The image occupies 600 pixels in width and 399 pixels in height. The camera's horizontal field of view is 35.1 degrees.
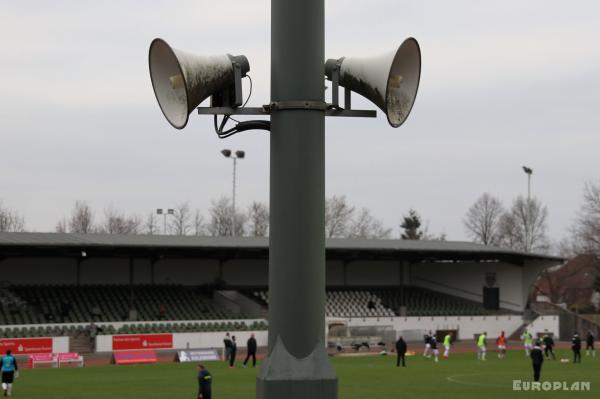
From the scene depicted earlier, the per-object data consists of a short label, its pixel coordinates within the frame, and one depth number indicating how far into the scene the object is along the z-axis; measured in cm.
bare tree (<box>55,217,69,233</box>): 11281
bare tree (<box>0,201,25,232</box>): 10331
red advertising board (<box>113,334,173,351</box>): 4647
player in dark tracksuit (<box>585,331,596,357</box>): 4644
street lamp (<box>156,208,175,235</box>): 8401
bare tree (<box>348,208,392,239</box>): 11159
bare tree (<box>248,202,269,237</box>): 10688
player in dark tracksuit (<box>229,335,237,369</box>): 3897
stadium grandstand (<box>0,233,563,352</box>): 5038
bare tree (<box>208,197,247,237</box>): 11175
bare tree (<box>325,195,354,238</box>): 10738
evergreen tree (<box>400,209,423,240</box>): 10806
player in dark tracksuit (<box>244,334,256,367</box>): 3841
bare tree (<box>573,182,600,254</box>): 8619
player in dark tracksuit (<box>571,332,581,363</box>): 4103
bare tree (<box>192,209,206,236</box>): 11606
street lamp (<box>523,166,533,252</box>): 10211
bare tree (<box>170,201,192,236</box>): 11475
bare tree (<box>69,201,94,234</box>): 11050
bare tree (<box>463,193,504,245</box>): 10994
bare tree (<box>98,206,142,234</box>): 11575
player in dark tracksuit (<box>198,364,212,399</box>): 2178
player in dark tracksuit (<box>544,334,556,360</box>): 4331
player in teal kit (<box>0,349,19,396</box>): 2692
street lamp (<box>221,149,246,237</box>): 7062
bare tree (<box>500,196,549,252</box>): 10581
